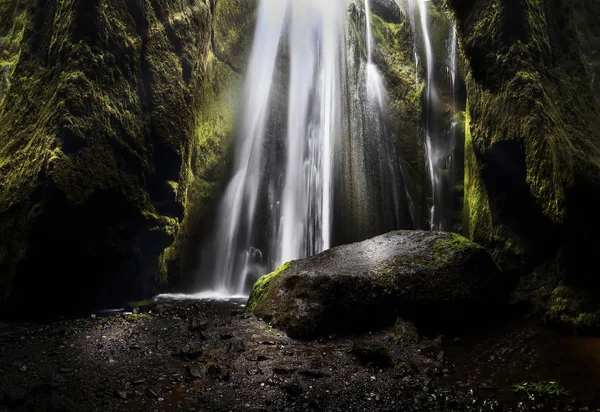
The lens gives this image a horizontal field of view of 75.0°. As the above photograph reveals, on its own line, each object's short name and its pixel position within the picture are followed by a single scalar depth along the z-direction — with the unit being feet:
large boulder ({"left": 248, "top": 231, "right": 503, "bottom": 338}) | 22.29
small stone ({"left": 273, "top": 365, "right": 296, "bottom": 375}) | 16.40
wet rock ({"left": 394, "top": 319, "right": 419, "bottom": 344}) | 20.59
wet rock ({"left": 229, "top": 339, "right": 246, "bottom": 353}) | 19.02
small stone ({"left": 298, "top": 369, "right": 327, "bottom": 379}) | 16.03
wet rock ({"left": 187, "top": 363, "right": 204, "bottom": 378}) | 15.94
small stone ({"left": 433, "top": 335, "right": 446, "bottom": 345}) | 20.43
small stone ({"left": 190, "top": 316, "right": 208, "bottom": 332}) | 22.72
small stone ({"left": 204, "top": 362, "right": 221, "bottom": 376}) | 16.22
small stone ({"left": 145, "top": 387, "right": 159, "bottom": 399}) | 14.05
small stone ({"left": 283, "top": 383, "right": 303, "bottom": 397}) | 14.44
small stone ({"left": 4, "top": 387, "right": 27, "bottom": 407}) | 12.76
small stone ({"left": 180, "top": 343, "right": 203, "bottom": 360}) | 18.16
